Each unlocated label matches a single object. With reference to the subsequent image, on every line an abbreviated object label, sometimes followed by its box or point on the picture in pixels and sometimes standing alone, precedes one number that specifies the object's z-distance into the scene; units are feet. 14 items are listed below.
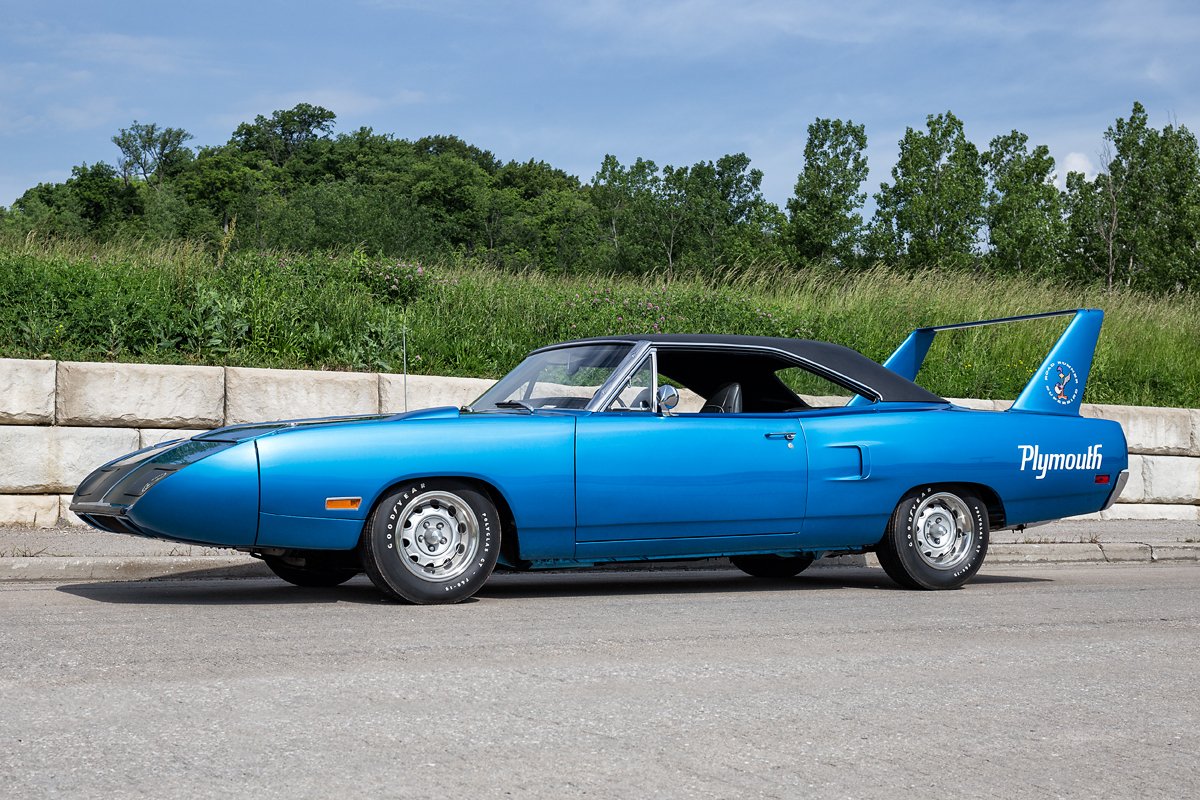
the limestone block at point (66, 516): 34.04
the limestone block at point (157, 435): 34.63
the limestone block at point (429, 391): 36.68
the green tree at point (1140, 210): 102.83
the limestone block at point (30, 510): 33.65
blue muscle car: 21.15
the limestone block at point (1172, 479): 45.14
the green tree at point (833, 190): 132.87
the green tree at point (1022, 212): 112.57
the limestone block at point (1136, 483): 44.73
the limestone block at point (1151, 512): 44.65
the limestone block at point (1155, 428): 44.60
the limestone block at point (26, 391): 33.35
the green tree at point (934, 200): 115.96
